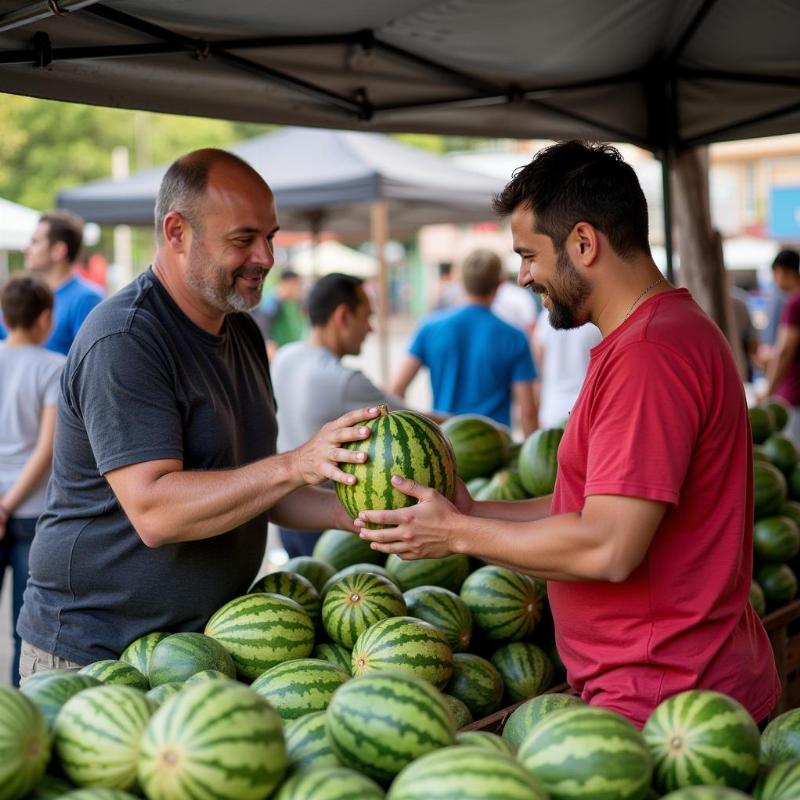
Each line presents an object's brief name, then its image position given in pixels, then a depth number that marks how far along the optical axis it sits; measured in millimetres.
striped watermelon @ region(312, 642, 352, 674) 3045
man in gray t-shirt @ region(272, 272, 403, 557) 5496
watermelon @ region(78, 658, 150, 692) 2582
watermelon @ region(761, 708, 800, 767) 2246
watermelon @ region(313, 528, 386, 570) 4082
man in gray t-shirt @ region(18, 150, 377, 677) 2873
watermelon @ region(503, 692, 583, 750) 2461
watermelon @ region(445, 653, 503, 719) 3018
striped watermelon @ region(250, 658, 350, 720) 2482
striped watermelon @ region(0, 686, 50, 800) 1749
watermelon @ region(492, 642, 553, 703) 3236
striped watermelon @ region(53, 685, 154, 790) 1855
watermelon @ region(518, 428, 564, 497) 4305
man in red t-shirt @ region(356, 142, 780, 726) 2322
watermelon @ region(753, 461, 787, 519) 4578
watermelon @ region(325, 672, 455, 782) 1933
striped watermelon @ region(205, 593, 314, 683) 2910
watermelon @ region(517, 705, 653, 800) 1826
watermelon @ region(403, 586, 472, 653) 3273
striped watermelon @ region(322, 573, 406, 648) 3111
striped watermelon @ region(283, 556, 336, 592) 3648
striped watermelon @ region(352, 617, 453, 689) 2791
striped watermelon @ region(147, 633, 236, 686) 2705
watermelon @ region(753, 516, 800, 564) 4441
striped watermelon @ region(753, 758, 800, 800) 1912
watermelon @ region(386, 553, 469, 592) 3754
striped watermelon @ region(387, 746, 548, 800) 1650
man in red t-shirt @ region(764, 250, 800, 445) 8773
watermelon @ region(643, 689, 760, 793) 1993
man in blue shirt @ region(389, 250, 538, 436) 7438
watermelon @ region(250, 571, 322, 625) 3291
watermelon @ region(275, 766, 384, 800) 1731
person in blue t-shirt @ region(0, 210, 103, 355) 6754
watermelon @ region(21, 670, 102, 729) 2047
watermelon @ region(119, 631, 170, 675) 2922
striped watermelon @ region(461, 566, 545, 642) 3449
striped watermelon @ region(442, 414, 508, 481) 4703
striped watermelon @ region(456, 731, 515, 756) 1989
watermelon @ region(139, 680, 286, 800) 1718
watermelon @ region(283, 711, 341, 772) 2016
